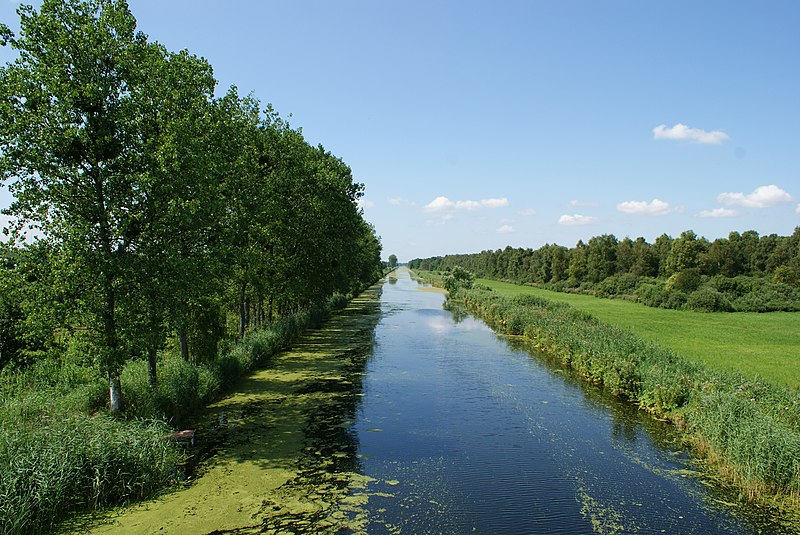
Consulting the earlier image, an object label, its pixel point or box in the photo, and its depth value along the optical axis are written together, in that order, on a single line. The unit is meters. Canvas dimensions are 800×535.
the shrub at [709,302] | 52.03
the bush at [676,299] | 55.00
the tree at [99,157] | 11.16
